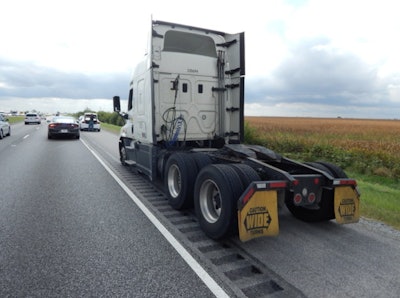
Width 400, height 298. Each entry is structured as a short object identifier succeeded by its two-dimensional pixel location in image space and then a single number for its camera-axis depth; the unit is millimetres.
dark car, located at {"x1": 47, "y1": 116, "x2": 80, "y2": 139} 20688
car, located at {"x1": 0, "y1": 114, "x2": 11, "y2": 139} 20216
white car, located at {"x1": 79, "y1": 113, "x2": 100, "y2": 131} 31438
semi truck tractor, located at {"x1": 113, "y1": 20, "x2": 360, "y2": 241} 4191
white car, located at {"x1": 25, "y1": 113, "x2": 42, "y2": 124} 48188
